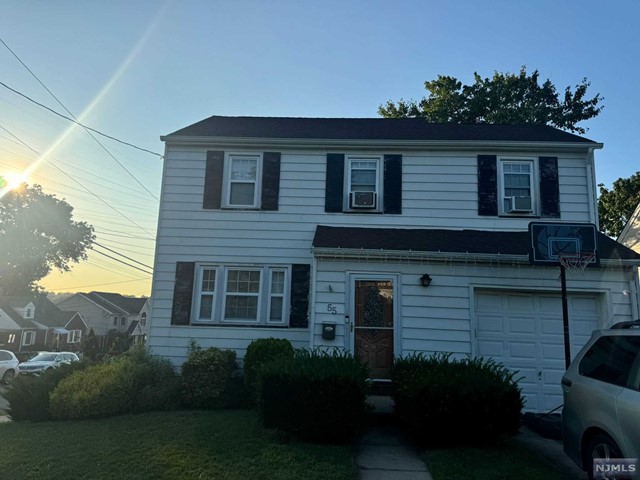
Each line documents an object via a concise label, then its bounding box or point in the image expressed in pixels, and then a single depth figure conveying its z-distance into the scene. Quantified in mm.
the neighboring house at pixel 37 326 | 36906
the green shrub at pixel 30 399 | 8195
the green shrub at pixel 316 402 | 5828
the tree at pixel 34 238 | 44188
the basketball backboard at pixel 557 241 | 8117
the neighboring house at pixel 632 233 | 17047
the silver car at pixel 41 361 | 21370
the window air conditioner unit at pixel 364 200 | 10594
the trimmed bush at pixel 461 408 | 5723
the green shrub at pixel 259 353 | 8500
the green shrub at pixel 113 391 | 7941
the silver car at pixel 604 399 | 3795
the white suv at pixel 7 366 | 20953
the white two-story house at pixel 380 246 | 8852
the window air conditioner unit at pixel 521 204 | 10352
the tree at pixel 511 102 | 23078
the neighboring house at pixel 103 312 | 52781
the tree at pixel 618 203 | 23625
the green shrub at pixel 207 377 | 8617
